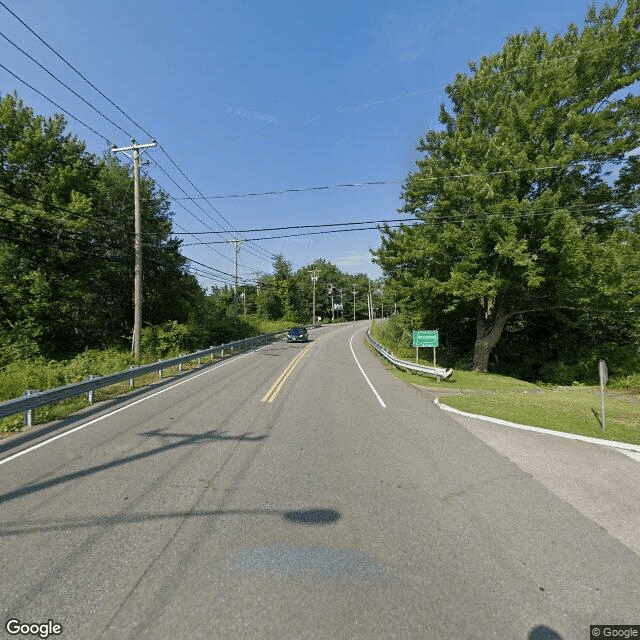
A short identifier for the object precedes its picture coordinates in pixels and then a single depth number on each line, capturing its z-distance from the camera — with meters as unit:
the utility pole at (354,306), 101.05
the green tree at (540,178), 13.81
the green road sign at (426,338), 15.45
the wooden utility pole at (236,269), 33.28
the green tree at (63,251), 19.56
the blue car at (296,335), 34.50
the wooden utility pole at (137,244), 17.20
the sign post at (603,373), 7.58
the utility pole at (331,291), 91.41
